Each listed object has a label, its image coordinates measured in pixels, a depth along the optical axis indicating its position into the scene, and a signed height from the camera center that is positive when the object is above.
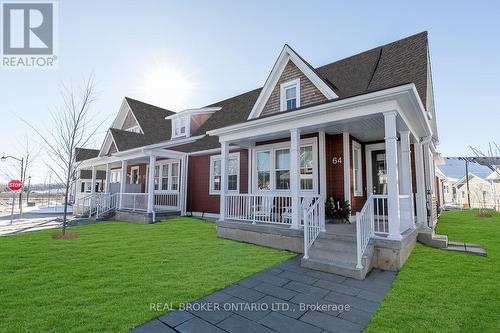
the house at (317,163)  5.36 +0.83
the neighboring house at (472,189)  26.92 -0.78
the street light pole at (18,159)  17.35 +1.96
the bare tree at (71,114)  9.62 +2.83
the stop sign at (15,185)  18.83 -0.10
